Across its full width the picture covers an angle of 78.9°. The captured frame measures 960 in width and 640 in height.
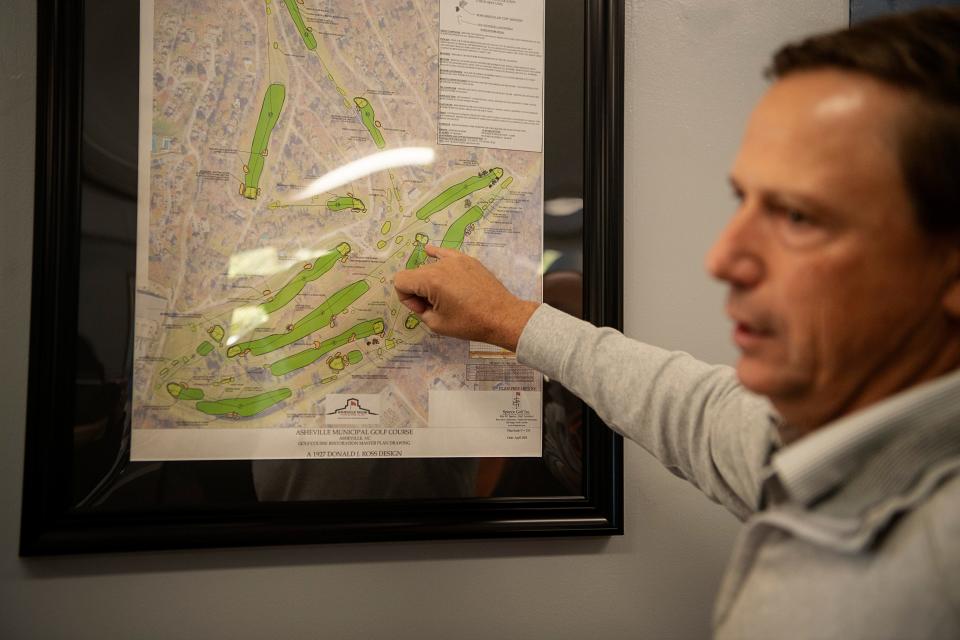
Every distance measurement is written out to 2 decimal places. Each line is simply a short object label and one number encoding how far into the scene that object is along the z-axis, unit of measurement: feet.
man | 1.55
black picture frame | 2.70
